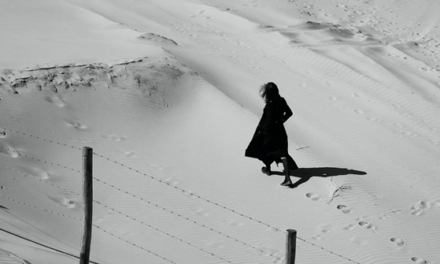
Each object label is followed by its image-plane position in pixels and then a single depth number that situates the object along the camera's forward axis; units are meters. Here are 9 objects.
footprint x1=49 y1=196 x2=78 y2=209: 18.77
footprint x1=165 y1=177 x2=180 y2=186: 20.97
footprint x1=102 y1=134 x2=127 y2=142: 23.44
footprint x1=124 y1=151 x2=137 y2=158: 22.55
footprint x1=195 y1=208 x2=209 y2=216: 19.28
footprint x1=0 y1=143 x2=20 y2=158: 20.56
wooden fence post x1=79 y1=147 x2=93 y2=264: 12.74
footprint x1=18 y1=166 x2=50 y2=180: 19.86
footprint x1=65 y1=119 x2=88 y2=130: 23.64
